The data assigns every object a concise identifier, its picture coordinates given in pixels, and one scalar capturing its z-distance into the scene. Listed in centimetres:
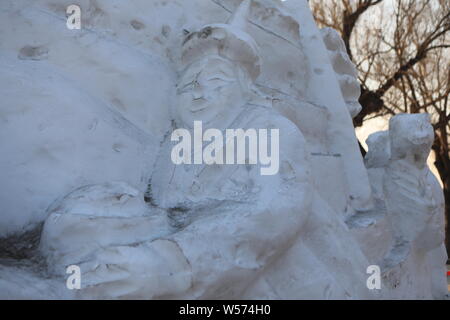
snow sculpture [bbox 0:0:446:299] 153
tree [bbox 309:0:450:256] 833
